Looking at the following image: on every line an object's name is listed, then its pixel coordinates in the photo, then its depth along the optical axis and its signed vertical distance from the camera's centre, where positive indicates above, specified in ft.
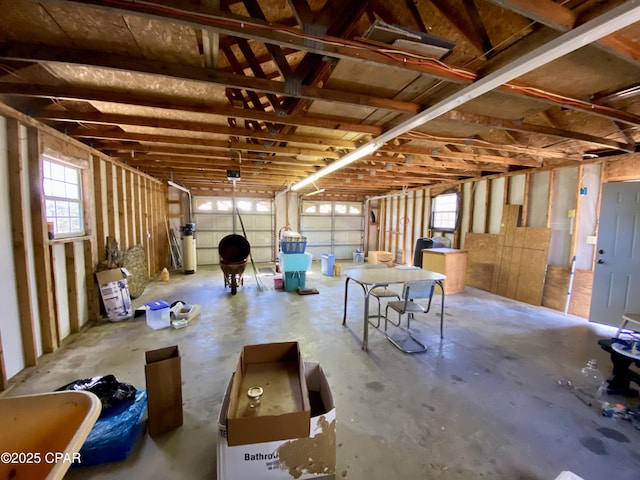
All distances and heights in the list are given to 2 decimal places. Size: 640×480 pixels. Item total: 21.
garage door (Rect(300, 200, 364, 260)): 33.06 -0.90
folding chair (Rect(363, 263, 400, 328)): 12.16 -3.48
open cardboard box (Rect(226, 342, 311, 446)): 4.37 -3.71
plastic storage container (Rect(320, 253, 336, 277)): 24.28 -4.03
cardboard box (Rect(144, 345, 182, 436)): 6.03 -4.24
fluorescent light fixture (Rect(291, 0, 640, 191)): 3.90 +3.15
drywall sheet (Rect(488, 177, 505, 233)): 19.42 +1.48
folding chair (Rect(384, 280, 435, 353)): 10.45 -3.07
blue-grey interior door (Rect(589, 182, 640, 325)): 12.23 -1.49
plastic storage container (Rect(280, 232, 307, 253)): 18.57 -1.76
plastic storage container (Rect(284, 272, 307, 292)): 18.83 -4.46
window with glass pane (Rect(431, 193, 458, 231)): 23.77 +1.00
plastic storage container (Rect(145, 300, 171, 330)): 12.07 -4.64
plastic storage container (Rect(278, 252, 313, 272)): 18.38 -3.03
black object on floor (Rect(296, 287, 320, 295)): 17.97 -5.01
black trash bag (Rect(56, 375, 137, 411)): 6.18 -4.32
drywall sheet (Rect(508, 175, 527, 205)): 17.97 +2.43
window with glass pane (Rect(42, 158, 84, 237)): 10.19 +0.76
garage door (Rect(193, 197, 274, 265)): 29.22 -0.62
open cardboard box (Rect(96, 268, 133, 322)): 13.02 -4.01
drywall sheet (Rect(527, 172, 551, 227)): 16.60 +1.65
